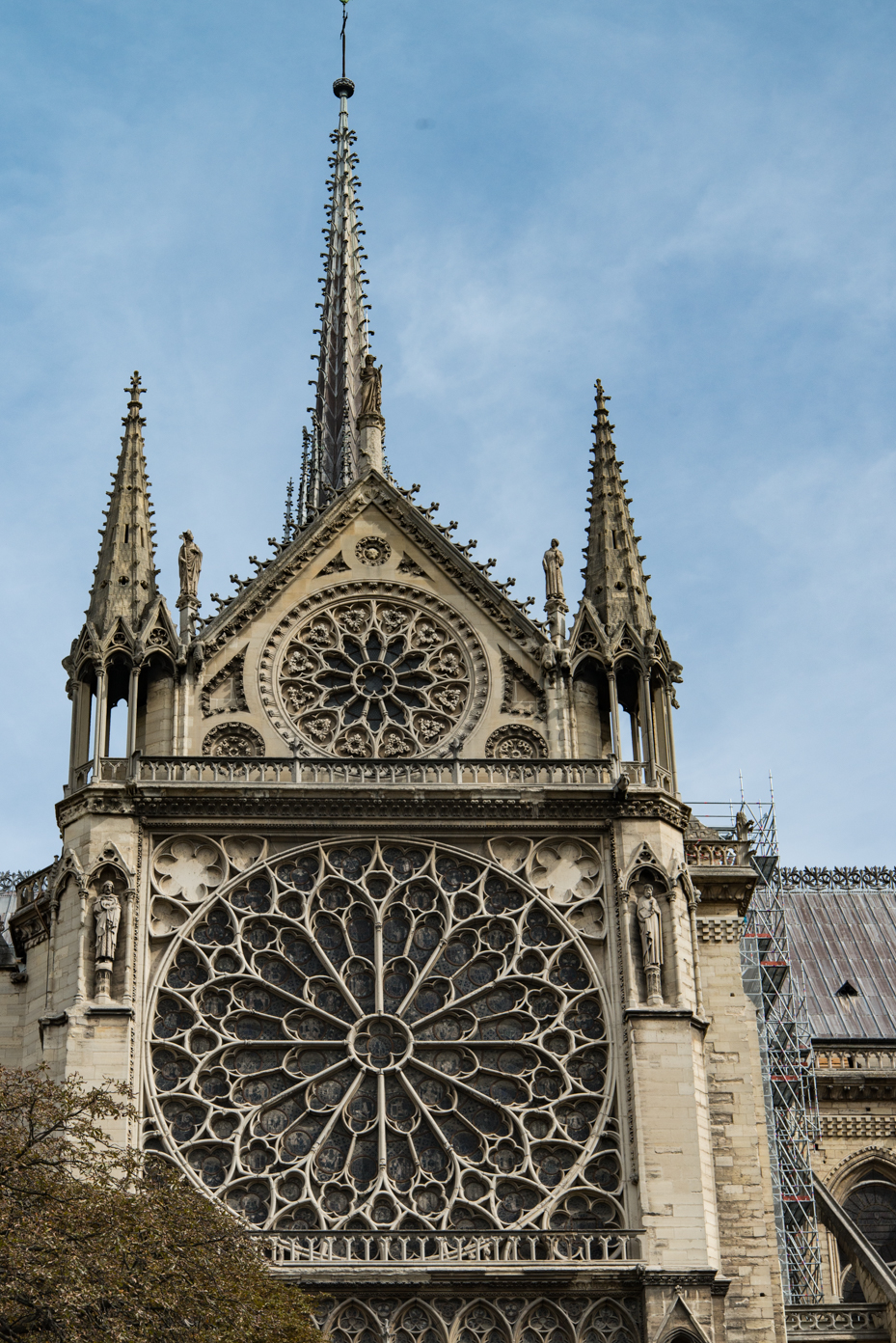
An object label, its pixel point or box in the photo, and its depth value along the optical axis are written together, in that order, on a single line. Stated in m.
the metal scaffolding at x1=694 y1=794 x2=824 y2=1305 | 37.88
